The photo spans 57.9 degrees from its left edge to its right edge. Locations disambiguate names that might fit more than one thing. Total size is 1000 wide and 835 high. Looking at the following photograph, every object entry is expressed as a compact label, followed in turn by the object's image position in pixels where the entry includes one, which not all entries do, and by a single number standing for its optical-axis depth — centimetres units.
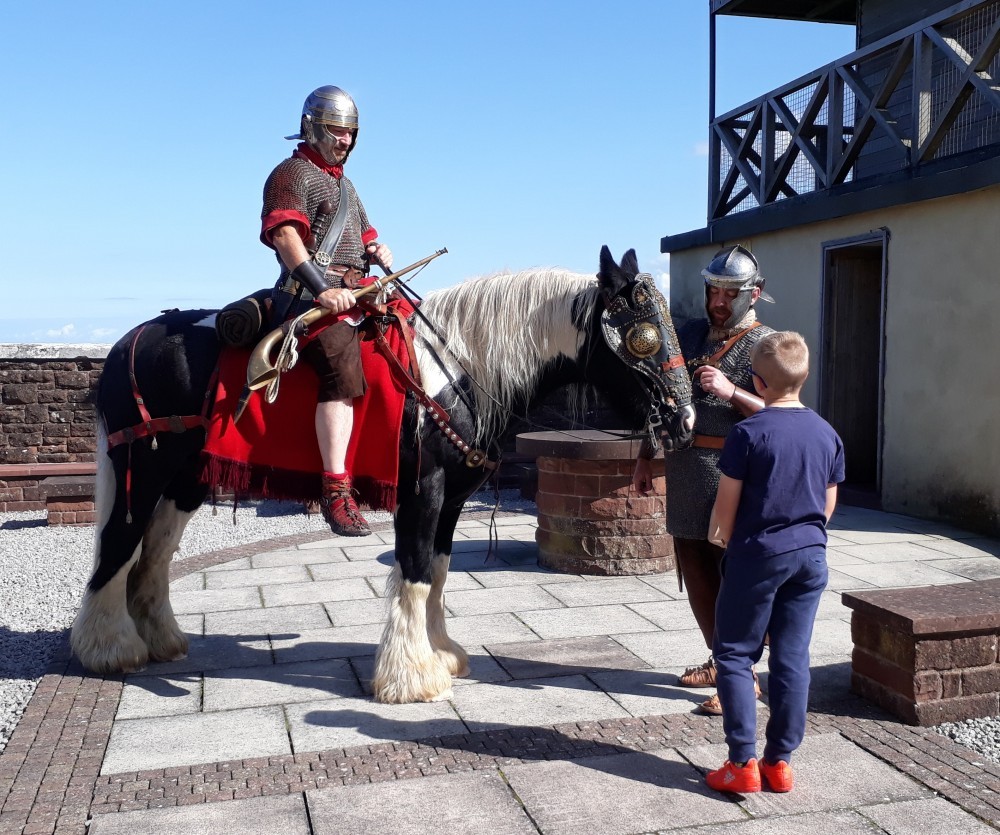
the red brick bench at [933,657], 348
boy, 280
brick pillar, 603
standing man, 353
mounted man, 352
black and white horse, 344
